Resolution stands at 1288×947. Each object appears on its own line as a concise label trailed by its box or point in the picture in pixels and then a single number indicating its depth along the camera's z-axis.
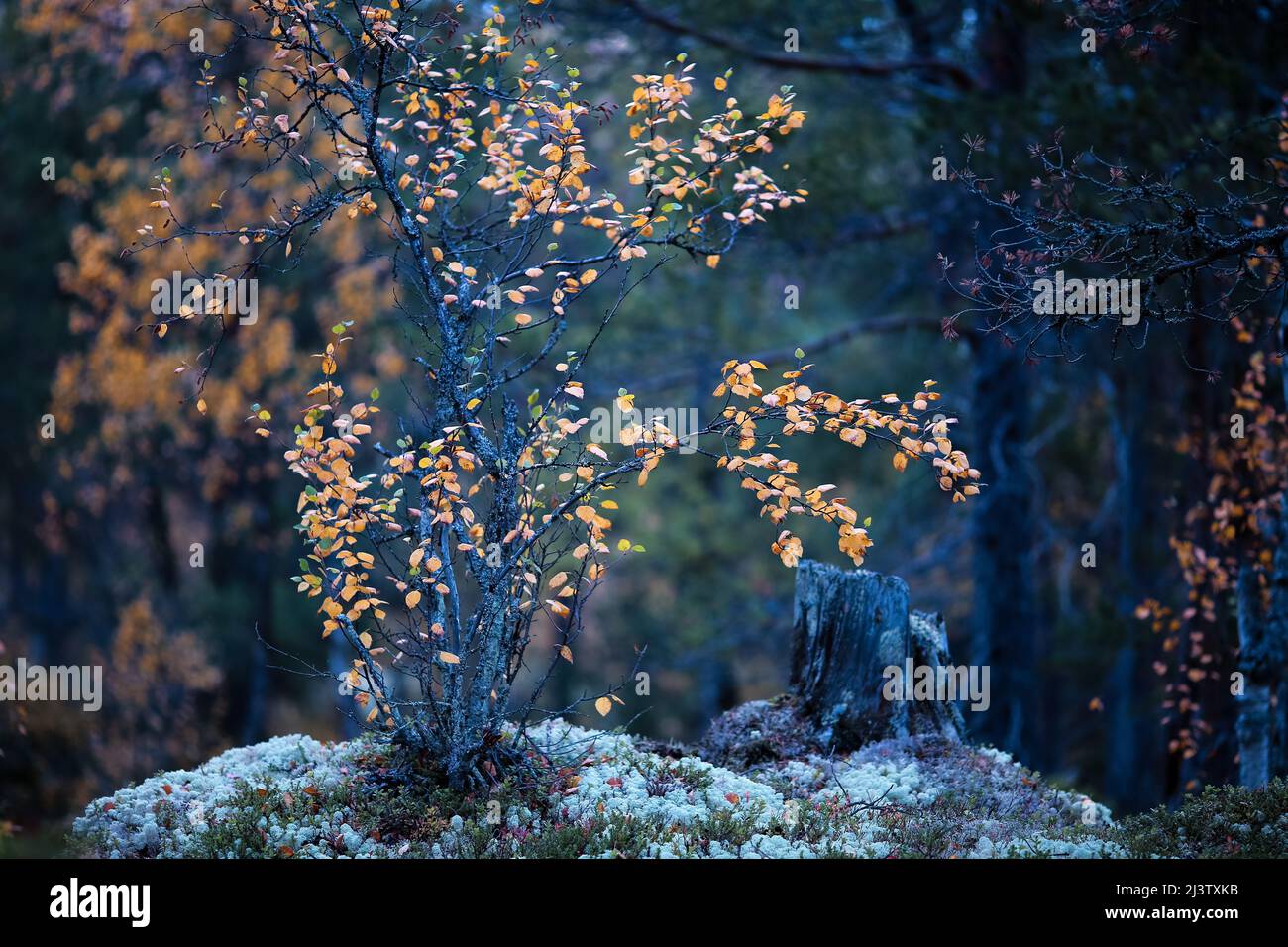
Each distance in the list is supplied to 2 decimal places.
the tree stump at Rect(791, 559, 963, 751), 7.44
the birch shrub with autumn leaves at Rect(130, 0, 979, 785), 5.47
